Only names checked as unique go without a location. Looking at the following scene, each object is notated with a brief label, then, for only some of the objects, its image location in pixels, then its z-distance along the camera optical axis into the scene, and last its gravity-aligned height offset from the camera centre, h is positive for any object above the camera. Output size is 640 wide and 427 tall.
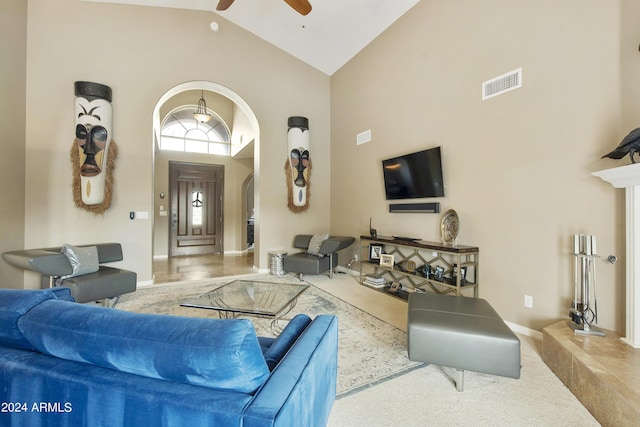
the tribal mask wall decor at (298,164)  5.19 +1.04
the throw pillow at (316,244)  4.70 -0.48
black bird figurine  1.79 +0.47
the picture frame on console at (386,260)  3.90 -0.65
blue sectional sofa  0.78 -0.51
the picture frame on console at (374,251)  4.36 -0.57
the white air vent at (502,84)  2.67 +1.37
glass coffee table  2.14 -0.74
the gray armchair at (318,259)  4.48 -0.71
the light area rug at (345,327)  1.97 -1.12
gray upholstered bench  1.71 -0.83
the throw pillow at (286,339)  1.18 -0.61
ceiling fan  3.03 +2.44
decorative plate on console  3.17 -0.12
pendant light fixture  6.45 +2.66
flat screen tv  3.47 +0.58
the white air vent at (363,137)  4.75 +1.44
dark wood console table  2.98 -0.64
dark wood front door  6.94 +0.22
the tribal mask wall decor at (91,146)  3.71 +1.00
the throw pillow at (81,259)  3.06 -0.48
